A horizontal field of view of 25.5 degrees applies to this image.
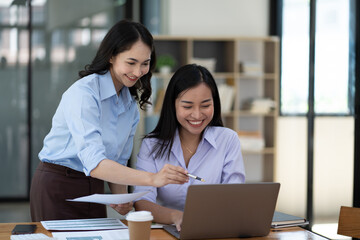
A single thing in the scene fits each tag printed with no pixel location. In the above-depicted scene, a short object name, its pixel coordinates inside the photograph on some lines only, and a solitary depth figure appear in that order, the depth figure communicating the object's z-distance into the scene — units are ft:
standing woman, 8.76
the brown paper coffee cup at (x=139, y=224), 7.63
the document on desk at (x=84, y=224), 8.57
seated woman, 9.67
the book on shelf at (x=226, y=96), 21.93
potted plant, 21.42
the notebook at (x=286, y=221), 8.94
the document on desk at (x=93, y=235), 8.19
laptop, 8.03
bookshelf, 22.11
